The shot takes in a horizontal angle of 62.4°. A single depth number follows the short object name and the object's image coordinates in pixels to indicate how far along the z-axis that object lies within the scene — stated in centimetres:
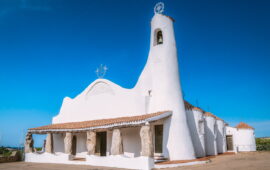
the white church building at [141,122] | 1282
